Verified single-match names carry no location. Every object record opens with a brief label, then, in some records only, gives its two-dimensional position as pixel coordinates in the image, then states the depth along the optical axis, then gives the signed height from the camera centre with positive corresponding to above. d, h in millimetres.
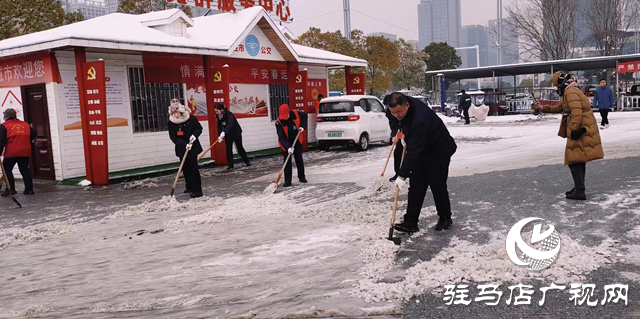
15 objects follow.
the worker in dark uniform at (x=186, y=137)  9727 -384
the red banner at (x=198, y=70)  14333 +1348
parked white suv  16641 -461
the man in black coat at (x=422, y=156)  5855 -607
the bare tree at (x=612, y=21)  42188 +5711
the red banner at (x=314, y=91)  19895 +696
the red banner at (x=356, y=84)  21750 +940
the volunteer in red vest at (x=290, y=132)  10750 -434
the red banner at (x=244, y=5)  18328 +4057
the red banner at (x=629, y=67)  29016 +1326
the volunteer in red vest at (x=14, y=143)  10703 -341
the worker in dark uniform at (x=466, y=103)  26706 -144
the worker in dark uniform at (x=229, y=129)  13656 -400
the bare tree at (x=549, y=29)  42375 +5473
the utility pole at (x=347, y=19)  37719 +6329
